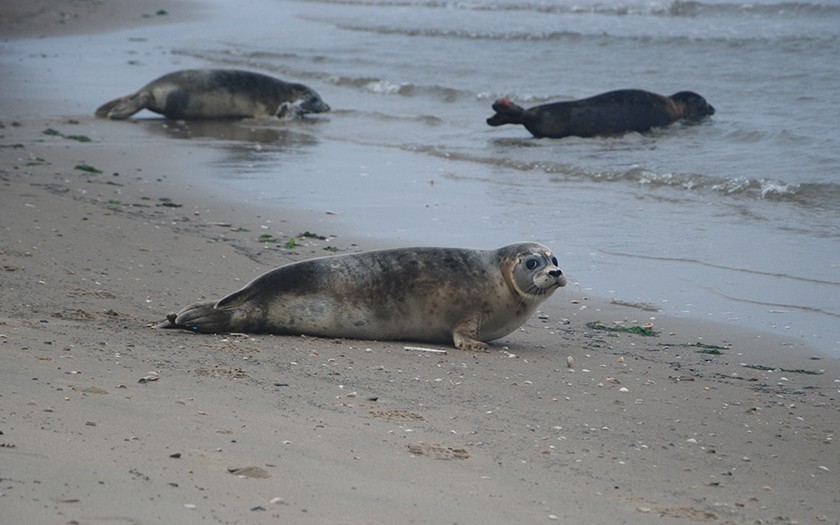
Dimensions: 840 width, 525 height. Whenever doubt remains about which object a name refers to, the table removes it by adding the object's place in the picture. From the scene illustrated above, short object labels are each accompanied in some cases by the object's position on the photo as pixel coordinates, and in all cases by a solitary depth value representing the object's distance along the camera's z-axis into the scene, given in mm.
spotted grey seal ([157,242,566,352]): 11789
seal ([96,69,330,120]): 29172
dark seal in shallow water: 27844
